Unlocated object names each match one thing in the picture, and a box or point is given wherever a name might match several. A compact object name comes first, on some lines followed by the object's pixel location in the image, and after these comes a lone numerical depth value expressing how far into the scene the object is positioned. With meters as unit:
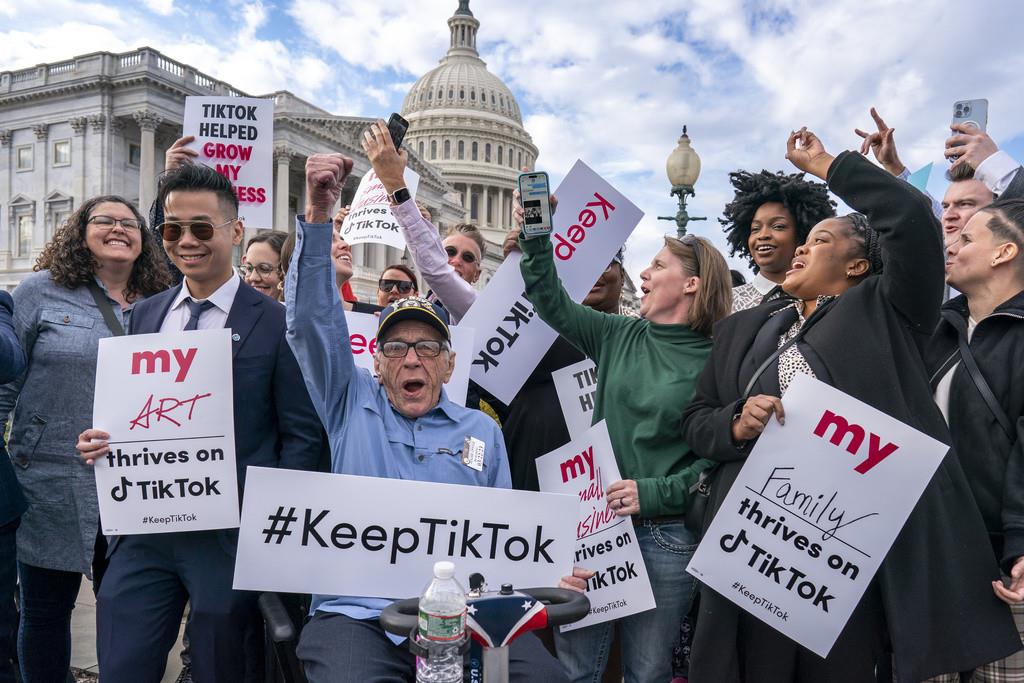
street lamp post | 9.65
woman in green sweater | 3.00
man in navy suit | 2.63
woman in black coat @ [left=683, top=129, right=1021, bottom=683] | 2.43
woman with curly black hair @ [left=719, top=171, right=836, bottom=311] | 3.46
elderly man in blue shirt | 2.56
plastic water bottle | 1.80
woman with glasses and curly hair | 3.36
